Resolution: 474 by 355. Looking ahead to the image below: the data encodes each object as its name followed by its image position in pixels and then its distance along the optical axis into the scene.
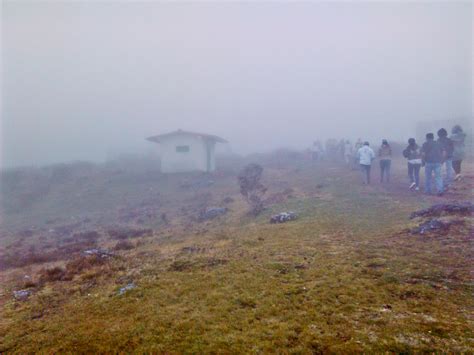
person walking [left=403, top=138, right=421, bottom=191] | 17.03
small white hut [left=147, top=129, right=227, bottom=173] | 40.94
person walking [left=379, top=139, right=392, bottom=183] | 18.56
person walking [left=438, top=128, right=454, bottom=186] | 14.75
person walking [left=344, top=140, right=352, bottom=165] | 32.52
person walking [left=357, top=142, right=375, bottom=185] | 19.11
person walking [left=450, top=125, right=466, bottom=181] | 15.55
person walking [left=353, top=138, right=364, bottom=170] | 26.97
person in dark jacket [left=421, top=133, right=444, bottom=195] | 14.66
